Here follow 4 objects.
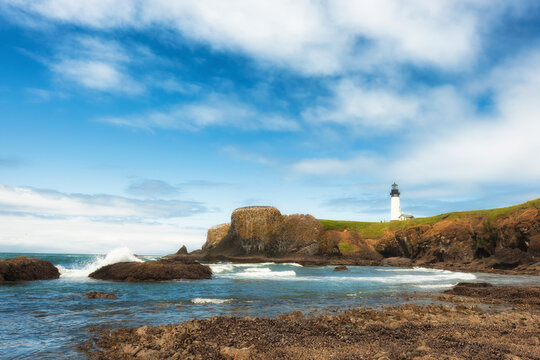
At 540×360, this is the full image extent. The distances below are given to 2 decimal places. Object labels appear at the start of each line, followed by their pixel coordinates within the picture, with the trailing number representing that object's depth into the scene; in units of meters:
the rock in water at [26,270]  20.86
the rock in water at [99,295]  14.96
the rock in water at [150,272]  22.27
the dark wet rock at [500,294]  15.05
